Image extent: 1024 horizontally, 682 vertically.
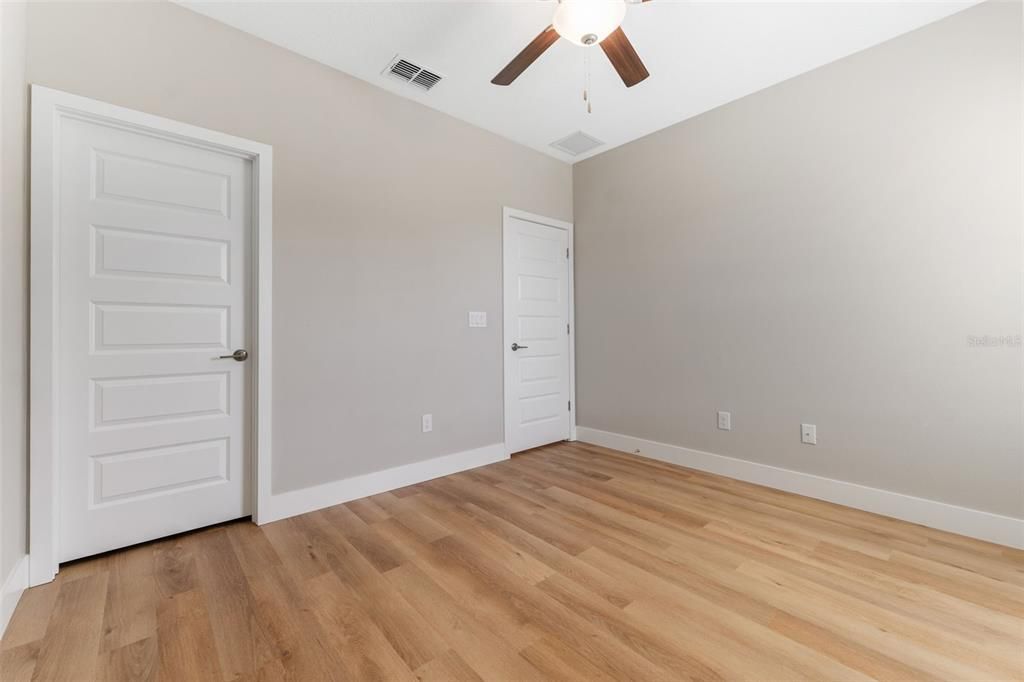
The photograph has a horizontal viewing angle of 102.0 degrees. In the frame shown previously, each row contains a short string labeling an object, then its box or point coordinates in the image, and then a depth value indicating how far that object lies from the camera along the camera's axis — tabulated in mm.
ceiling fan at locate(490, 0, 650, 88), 1744
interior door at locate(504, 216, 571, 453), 3717
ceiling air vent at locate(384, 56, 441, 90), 2666
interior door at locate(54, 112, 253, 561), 1964
